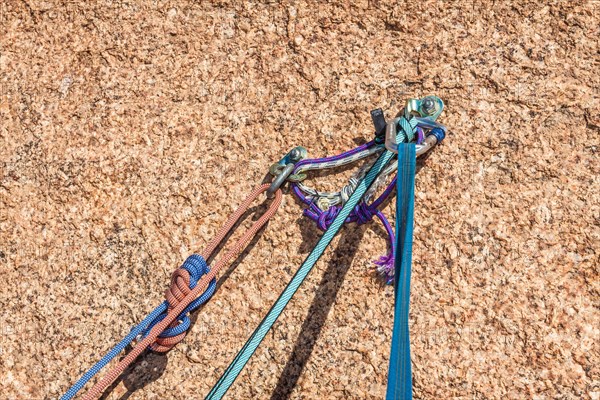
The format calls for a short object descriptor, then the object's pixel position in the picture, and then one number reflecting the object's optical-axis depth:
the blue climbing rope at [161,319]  0.87
